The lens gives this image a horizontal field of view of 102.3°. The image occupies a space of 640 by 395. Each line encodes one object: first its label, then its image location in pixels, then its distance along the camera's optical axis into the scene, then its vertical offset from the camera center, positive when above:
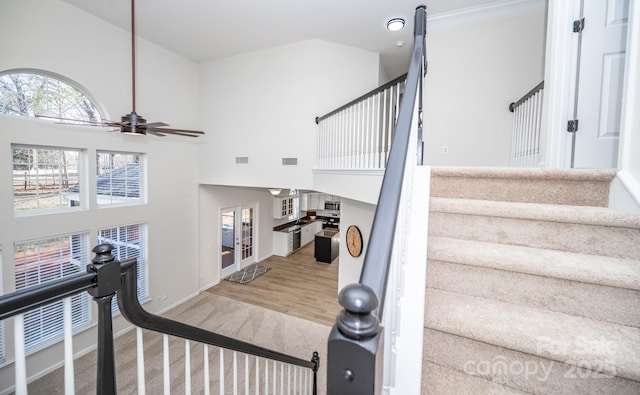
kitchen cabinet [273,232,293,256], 9.28 -2.20
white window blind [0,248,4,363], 3.23 -2.12
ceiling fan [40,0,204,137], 3.22 +0.69
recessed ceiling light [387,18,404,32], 4.09 +2.58
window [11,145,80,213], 3.46 +0.00
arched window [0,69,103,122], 3.32 +1.16
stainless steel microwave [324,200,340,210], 12.46 -1.05
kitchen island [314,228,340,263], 8.73 -2.20
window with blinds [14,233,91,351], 3.49 -1.34
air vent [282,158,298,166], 4.88 +0.40
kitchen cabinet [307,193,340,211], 12.55 -0.84
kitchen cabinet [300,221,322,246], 10.58 -2.09
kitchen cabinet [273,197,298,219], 9.50 -0.95
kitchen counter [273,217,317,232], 9.56 -1.72
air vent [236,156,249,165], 5.40 +0.46
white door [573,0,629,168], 1.89 +0.79
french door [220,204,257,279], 7.28 -1.70
